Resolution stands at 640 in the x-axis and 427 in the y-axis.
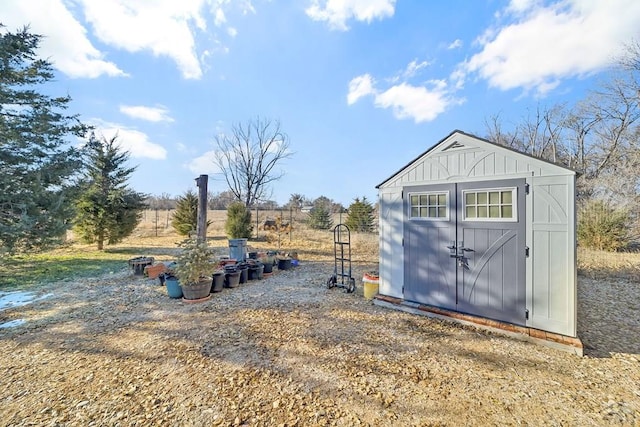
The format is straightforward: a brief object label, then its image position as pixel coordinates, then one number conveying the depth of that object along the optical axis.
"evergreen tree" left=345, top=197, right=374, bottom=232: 11.69
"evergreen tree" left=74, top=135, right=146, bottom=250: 9.81
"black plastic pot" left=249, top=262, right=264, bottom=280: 6.33
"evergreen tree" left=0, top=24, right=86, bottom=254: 5.73
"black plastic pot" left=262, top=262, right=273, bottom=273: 6.79
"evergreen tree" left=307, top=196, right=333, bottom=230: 15.04
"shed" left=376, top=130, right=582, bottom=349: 3.08
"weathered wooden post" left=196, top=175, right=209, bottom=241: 6.50
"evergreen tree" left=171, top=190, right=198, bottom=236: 12.59
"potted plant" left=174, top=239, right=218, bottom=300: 4.69
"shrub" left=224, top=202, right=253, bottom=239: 12.08
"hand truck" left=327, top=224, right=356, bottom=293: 5.21
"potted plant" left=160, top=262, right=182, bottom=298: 4.91
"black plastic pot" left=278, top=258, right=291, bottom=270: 7.41
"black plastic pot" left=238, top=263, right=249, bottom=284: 6.07
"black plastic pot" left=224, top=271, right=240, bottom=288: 5.65
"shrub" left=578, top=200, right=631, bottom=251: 8.66
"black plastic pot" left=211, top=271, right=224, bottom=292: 5.30
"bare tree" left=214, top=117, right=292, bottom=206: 16.52
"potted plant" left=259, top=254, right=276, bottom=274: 6.80
